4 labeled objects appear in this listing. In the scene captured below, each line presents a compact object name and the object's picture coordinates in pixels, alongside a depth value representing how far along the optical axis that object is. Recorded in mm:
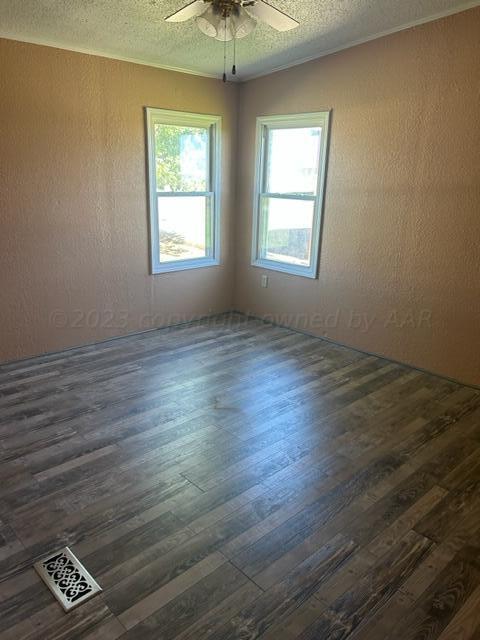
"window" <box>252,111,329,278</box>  4270
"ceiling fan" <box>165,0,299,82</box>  2412
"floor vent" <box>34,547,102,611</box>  1686
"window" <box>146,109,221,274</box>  4348
